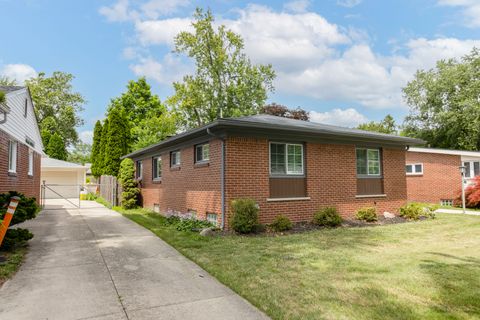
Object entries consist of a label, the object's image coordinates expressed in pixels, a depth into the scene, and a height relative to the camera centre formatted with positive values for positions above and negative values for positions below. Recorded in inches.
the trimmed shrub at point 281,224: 369.7 -53.3
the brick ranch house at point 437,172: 756.6 +8.3
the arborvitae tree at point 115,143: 999.6 +112.5
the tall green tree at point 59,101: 1626.1 +410.8
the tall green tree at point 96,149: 1151.5 +113.3
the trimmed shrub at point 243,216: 345.4 -40.5
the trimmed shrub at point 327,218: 402.3 -50.7
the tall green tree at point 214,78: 1254.9 +398.1
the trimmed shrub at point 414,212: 474.3 -53.5
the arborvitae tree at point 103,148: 1064.2 +105.5
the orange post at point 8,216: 230.5 -25.3
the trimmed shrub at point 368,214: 445.1 -51.7
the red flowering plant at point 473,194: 663.1 -39.2
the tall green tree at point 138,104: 1501.8 +358.9
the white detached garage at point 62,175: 1135.0 +17.8
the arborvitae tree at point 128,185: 668.7 -11.9
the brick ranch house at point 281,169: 372.2 +10.8
